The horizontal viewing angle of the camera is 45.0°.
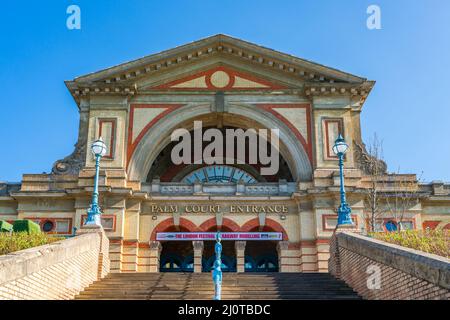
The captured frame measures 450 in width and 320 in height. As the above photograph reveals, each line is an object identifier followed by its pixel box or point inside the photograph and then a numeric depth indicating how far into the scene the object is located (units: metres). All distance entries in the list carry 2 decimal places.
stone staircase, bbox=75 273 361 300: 15.14
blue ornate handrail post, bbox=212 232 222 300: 12.39
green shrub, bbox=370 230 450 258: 14.26
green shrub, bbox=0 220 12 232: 20.14
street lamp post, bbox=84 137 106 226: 19.52
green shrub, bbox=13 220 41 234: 20.58
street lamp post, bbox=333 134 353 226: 19.18
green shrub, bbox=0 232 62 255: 15.40
